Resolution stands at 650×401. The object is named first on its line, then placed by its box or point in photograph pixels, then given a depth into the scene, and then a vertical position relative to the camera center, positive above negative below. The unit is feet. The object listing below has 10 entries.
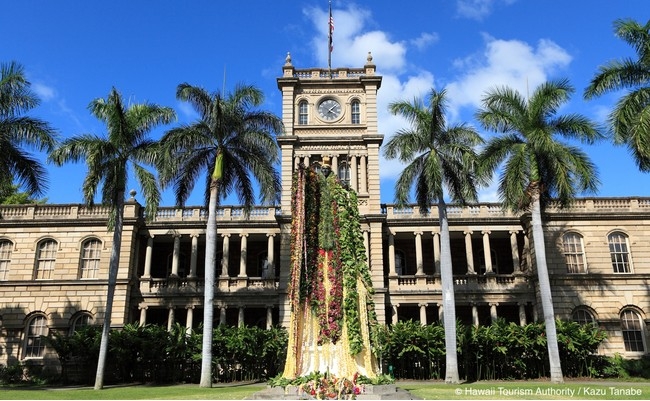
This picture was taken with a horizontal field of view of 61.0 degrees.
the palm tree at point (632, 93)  58.19 +29.31
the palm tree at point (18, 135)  69.62 +27.06
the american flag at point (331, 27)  109.04 +62.69
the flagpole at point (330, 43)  108.99 +59.38
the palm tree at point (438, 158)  74.43 +26.41
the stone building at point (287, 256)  96.94 +17.62
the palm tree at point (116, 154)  73.05 +26.16
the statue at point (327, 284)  44.83 +5.72
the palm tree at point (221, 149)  75.05 +27.71
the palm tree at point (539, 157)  73.20 +26.31
